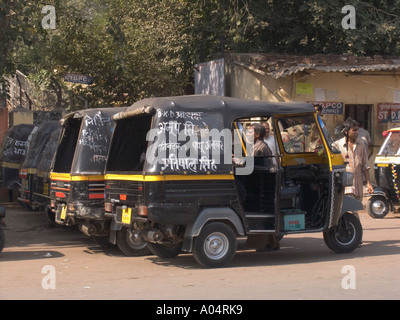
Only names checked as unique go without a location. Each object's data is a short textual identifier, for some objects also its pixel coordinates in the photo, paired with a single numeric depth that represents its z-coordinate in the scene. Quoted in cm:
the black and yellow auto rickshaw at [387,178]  1422
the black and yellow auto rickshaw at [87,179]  977
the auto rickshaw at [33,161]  1325
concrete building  1789
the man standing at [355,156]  1113
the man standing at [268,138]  1055
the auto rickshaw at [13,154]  1543
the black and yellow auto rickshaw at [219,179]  827
